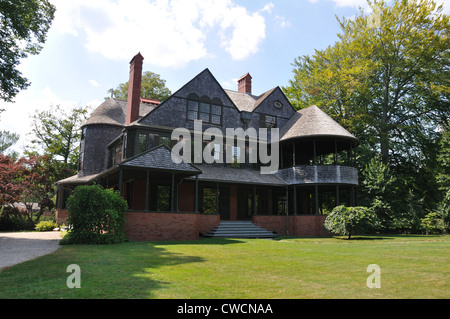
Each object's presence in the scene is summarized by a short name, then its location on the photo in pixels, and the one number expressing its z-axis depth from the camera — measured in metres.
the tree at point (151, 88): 44.34
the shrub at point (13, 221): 26.01
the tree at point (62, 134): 38.75
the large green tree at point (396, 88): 27.89
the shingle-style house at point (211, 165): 17.36
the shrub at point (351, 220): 17.84
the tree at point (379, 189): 25.59
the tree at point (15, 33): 17.06
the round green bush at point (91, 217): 14.09
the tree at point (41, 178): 32.38
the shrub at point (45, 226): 26.84
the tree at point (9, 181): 26.00
